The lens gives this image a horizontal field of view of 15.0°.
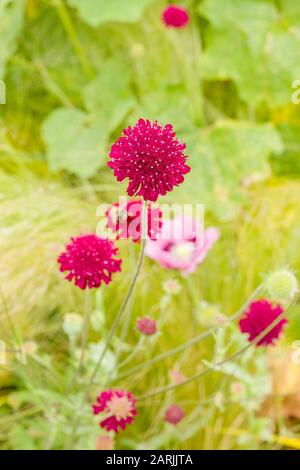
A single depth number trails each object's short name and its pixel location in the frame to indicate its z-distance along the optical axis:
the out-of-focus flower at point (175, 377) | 0.59
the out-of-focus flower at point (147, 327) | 0.53
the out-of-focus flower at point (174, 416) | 0.57
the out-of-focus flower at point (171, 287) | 0.55
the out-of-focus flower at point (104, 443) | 0.54
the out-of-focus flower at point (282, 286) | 0.48
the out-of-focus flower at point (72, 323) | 0.54
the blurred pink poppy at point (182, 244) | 0.59
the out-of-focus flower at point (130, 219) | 0.48
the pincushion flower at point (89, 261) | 0.47
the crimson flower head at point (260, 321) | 0.51
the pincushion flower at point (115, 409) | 0.50
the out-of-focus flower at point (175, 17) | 0.71
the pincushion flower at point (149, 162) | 0.42
